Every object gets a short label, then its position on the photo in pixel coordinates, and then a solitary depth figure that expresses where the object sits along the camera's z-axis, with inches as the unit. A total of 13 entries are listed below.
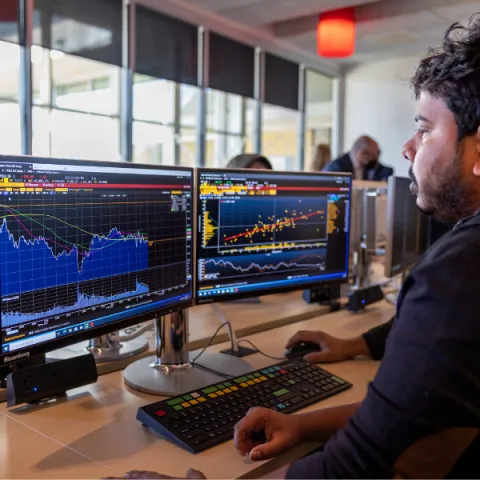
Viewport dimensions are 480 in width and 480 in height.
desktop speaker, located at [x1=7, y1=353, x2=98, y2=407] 41.8
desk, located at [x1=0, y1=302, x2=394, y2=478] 35.4
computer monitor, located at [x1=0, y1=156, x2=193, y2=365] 36.3
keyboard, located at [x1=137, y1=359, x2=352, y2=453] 38.4
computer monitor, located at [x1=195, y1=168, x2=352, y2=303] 53.5
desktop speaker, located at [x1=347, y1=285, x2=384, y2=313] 78.8
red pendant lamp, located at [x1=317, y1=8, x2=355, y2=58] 190.5
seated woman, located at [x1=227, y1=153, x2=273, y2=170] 116.6
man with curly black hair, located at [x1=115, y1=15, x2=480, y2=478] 26.9
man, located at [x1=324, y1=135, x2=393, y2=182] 191.3
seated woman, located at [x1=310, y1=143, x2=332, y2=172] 219.1
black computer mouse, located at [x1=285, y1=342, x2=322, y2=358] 57.8
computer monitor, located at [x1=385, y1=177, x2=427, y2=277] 77.8
